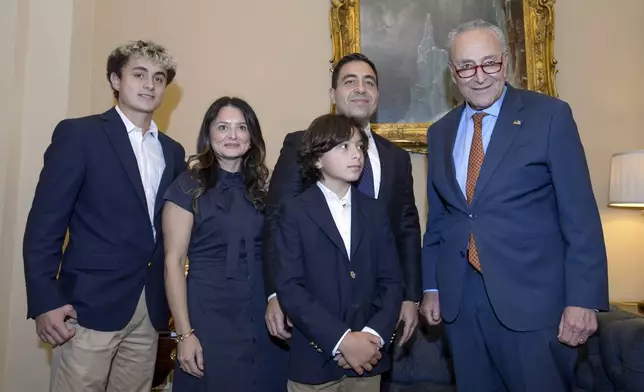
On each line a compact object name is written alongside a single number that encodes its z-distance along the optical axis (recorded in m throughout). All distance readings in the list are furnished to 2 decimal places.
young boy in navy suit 1.67
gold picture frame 3.03
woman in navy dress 1.84
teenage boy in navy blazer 1.82
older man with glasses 1.61
